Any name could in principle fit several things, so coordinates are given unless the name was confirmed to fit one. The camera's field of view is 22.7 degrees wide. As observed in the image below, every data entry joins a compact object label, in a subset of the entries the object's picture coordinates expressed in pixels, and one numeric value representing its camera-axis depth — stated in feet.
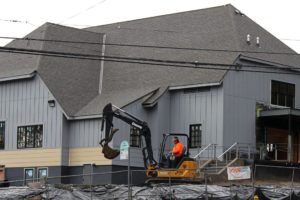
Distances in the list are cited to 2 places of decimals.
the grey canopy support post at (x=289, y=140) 131.13
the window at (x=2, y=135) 148.15
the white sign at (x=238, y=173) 98.02
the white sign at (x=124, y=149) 86.98
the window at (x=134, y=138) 135.33
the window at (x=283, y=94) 140.15
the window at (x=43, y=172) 140.56
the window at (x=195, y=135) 134.10
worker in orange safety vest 103.91
